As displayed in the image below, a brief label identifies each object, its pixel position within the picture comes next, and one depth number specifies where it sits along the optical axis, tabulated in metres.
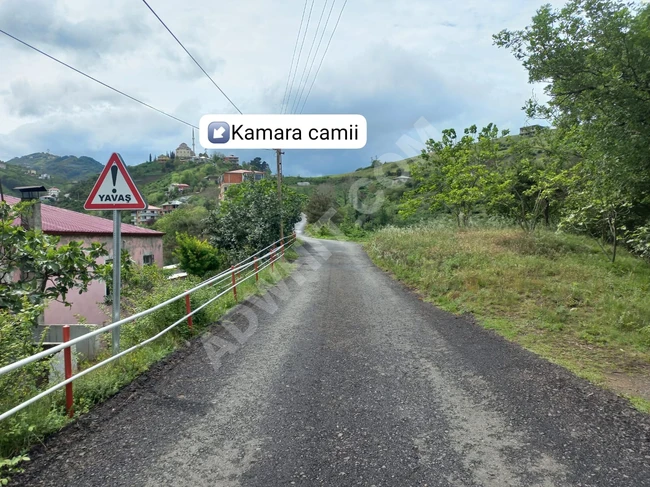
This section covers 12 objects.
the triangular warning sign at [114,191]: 5.01
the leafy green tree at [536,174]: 17.52
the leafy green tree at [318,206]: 57.34
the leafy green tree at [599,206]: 9.85
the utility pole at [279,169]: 23.28
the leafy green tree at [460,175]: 21.83
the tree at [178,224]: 50.31
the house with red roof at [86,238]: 14.05
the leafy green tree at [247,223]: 22.84
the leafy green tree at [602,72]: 6.38
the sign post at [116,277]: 5.16
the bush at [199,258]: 25.28
